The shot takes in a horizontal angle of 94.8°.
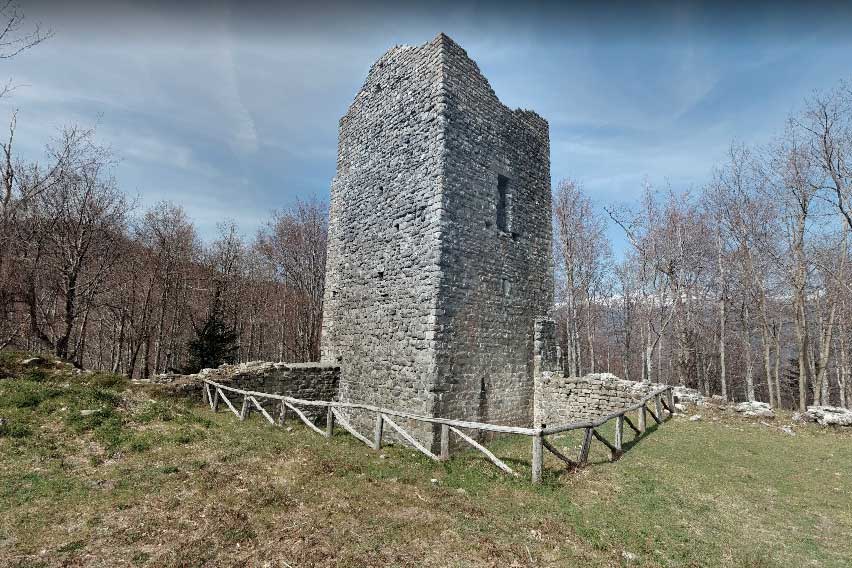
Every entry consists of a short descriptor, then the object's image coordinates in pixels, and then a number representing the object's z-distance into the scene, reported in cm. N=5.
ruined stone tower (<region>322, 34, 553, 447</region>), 986
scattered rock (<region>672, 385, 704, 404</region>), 1331
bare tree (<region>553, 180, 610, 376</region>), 2400
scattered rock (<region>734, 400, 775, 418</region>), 1208
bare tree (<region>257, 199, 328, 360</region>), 2597
